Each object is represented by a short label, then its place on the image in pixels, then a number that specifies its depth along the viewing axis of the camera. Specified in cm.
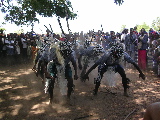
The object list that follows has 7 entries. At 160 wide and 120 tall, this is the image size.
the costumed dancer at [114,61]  555
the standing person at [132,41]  1034
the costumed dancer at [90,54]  682
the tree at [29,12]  1069
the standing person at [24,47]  1284
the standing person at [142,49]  959
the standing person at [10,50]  1213
